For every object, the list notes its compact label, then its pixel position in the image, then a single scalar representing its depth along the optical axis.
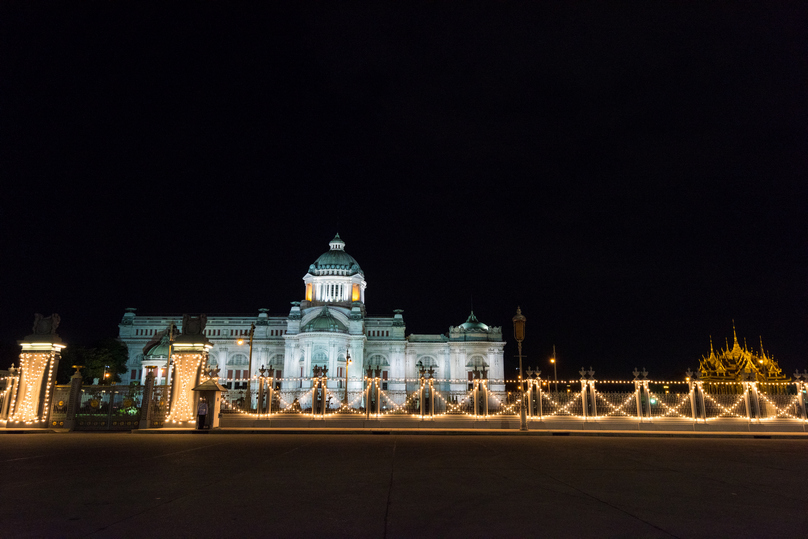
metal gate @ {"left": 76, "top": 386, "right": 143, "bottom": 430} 26.22
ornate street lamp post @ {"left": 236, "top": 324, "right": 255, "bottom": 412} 43.15
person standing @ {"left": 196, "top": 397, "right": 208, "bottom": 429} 24.22
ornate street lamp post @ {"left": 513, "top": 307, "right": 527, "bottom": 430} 26.67
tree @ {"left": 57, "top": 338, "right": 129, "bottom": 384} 74.56
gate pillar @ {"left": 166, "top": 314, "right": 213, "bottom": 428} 26.11
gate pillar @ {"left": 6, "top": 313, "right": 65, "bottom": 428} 26.06
